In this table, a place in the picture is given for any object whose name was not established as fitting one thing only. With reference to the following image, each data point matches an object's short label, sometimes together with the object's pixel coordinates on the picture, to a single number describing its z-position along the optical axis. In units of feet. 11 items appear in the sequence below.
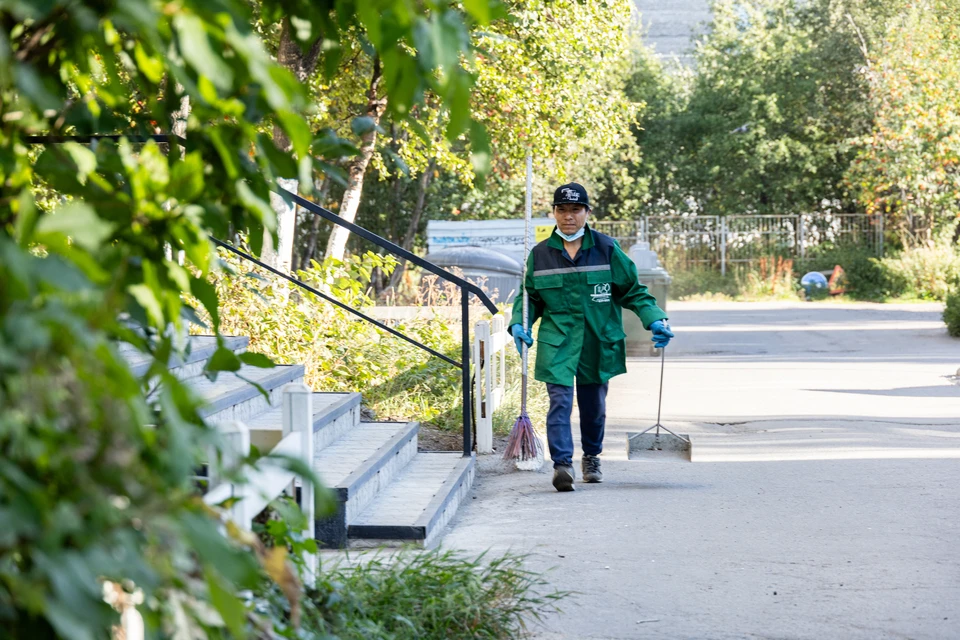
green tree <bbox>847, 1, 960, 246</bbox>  200.64
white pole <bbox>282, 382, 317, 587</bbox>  23.99
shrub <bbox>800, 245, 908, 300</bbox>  203.31
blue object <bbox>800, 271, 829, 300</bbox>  209.26
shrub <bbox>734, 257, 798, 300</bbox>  215.92
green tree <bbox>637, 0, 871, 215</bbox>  234.17
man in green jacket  47.75
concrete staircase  35.53
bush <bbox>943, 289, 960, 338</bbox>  118.11
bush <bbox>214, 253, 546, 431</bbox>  57.16
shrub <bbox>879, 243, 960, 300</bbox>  194.70
